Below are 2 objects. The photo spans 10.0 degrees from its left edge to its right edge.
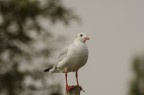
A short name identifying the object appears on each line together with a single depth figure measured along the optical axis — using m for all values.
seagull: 14.20
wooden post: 13.76
